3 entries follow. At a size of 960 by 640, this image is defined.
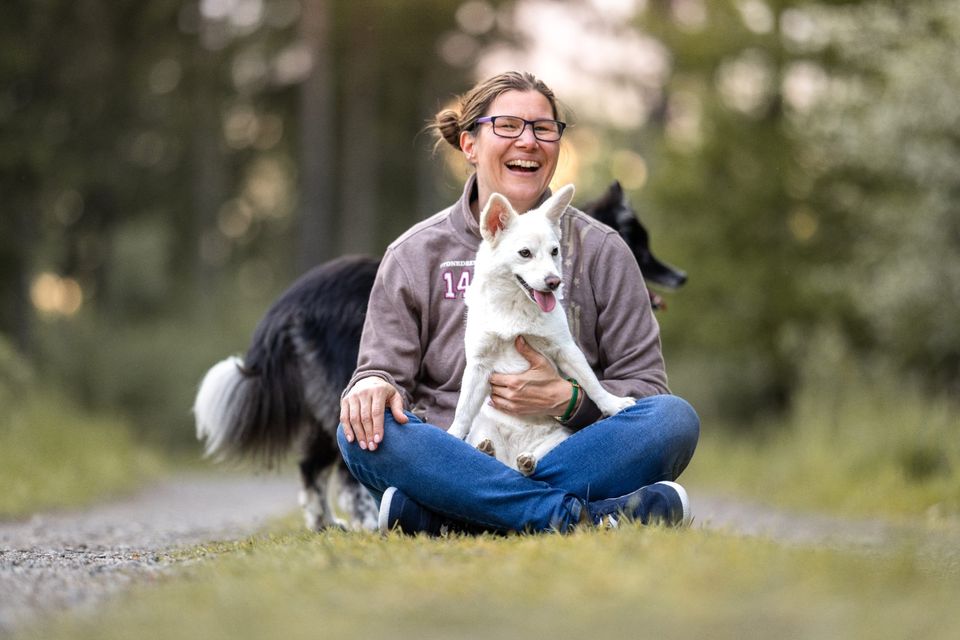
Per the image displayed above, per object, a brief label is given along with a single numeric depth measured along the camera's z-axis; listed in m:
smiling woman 4.14
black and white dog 5.99
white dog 4.14
